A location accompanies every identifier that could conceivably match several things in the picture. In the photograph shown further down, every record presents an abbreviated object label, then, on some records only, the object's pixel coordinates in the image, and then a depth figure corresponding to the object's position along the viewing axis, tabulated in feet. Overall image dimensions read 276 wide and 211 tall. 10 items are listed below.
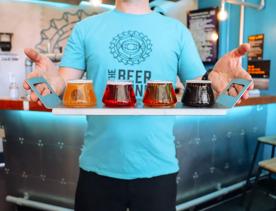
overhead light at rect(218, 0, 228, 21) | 9.98
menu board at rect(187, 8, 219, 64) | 13.14
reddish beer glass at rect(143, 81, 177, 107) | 3.04
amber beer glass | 2.89
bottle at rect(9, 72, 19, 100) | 9.09
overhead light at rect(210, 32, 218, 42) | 13.04
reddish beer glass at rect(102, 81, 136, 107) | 2.96
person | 3.38
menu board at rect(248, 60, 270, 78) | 11.07
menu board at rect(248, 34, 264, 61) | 11.28
